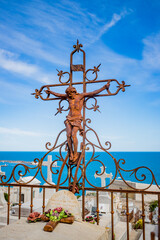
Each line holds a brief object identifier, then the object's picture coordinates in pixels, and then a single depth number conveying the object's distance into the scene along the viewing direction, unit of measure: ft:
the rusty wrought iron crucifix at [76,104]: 11.00
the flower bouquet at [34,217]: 8.74
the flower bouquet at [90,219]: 10.14
